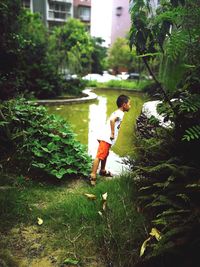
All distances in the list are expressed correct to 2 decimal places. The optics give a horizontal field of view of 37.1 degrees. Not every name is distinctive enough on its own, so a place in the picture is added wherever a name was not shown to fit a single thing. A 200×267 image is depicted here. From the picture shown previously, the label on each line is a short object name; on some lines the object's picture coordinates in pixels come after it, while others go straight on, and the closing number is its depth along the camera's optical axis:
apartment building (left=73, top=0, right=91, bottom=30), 43.66
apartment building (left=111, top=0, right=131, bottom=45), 45.91
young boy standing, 4.32
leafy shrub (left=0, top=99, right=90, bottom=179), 4.19
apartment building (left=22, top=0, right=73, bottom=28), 38.88
